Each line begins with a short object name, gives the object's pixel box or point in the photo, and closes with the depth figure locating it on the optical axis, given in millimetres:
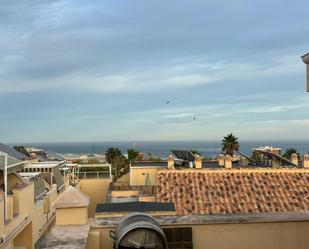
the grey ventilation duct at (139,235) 3688
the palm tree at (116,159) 40215
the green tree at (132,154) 43249
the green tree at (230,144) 43947
